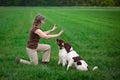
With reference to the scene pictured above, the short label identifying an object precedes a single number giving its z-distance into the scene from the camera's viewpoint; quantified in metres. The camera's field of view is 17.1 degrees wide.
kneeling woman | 8.00
